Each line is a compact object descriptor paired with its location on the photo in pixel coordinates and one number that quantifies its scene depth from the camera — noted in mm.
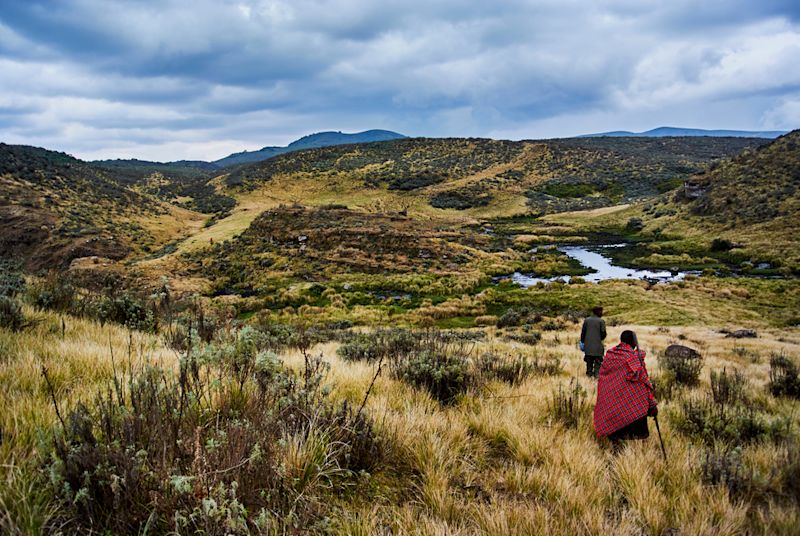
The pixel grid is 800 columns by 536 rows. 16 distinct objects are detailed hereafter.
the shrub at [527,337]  16141
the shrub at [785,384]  7199
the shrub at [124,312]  6750
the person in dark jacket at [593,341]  8836
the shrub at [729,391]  5285
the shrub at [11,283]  6471
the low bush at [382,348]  6862
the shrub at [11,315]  4664
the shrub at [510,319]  23172
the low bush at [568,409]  4230
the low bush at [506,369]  5734
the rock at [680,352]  11297
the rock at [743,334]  18347
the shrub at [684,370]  7457
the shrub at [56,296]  6586
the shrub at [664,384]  5961
